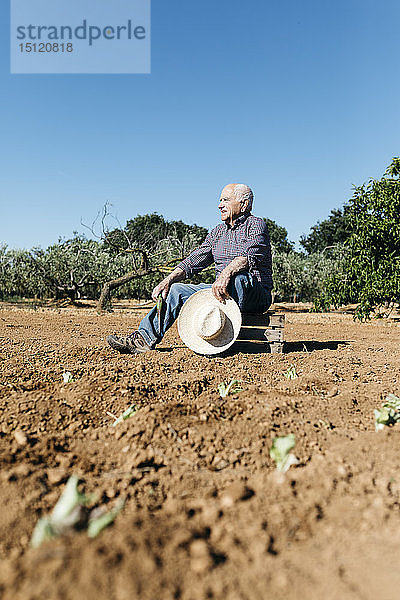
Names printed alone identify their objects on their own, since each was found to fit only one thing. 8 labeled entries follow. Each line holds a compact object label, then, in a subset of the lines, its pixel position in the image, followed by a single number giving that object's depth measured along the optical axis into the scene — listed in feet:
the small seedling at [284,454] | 5.68
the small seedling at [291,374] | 11.50
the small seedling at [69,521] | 3.68
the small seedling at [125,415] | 7.55
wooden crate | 16.15
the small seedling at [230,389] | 9.22
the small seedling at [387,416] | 7.27
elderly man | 15.01
